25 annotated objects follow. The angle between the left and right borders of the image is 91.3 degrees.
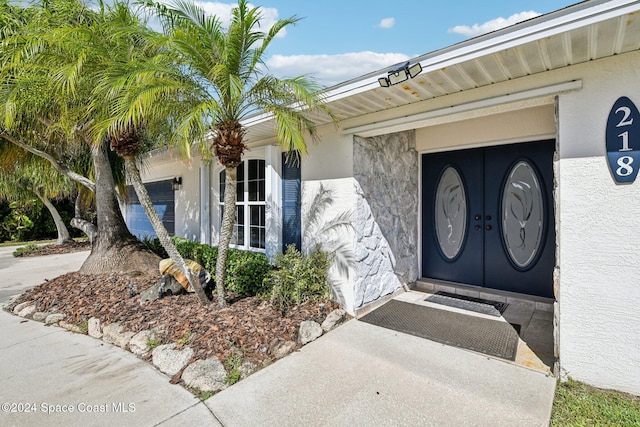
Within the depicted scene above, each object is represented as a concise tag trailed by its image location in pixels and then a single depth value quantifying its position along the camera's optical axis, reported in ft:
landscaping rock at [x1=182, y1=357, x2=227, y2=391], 10.66
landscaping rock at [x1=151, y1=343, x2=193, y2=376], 11.66
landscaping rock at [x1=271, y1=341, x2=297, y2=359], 12.75
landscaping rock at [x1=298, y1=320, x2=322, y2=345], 13.99
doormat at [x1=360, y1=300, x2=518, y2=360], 13.19
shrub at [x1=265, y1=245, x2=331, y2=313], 16.66
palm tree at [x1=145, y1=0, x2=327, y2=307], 13.02
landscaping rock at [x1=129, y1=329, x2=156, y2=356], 13.12
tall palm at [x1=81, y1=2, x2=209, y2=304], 12.58
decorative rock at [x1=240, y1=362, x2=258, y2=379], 11.43
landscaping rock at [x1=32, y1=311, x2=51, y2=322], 17.34
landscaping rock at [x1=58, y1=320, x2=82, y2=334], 15.71
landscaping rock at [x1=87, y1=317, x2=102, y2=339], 15.07
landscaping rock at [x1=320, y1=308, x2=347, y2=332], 15.29
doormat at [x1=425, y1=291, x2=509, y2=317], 17.06
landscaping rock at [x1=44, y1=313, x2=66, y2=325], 16.80
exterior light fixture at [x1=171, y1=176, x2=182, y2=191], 32.19
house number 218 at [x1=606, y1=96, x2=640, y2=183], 9.61
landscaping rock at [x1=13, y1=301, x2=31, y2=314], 18.65
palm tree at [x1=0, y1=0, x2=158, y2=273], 16.07
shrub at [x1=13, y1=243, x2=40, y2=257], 38.24
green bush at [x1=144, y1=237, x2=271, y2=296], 19.08
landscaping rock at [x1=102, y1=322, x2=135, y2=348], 13.97
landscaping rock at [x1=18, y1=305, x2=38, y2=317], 18.13
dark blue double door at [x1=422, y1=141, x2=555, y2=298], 17.58
